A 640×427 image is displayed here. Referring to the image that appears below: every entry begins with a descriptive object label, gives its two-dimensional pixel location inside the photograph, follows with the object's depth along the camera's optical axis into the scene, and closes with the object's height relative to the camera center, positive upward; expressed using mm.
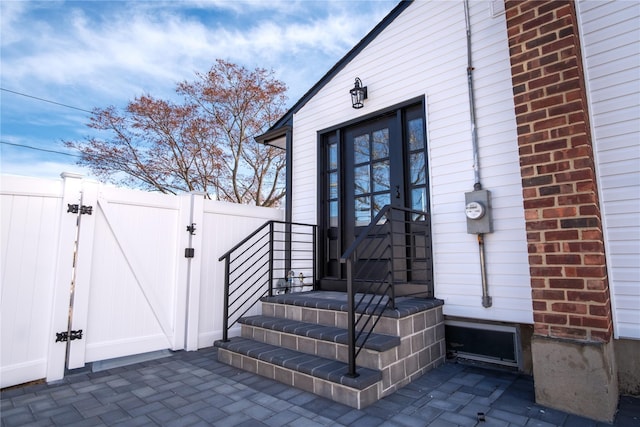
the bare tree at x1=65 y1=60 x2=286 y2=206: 9367 +3535
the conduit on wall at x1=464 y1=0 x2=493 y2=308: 2742 +889
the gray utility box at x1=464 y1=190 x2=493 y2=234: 2744 +337
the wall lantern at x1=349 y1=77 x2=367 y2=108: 3807 +1866
